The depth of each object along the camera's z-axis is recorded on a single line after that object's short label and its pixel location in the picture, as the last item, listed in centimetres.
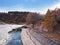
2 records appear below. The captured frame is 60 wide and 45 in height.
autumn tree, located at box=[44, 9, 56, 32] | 1478
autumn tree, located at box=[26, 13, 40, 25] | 3151
